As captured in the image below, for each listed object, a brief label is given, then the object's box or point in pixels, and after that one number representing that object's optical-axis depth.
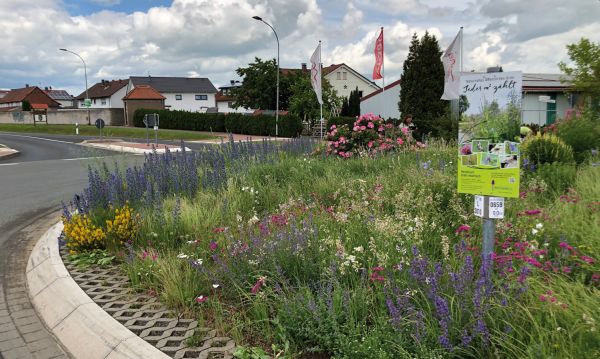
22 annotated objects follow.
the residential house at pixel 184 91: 88.38
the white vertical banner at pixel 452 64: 18.14
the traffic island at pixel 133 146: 24.34
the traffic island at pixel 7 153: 22.21
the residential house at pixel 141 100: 65.62
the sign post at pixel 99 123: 27.50
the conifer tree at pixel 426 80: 25.72
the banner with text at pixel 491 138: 3.05
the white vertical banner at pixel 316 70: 24.32
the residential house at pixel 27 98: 105.99
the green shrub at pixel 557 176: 5.81
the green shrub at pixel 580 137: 7.72
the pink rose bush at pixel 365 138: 9.58
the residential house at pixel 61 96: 134.88
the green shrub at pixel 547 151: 6.94
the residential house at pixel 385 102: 38.59
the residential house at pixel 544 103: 29.03
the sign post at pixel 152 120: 25.55
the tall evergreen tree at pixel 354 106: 48.50
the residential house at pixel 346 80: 78.94
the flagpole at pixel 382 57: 34.88
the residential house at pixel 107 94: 89.93
